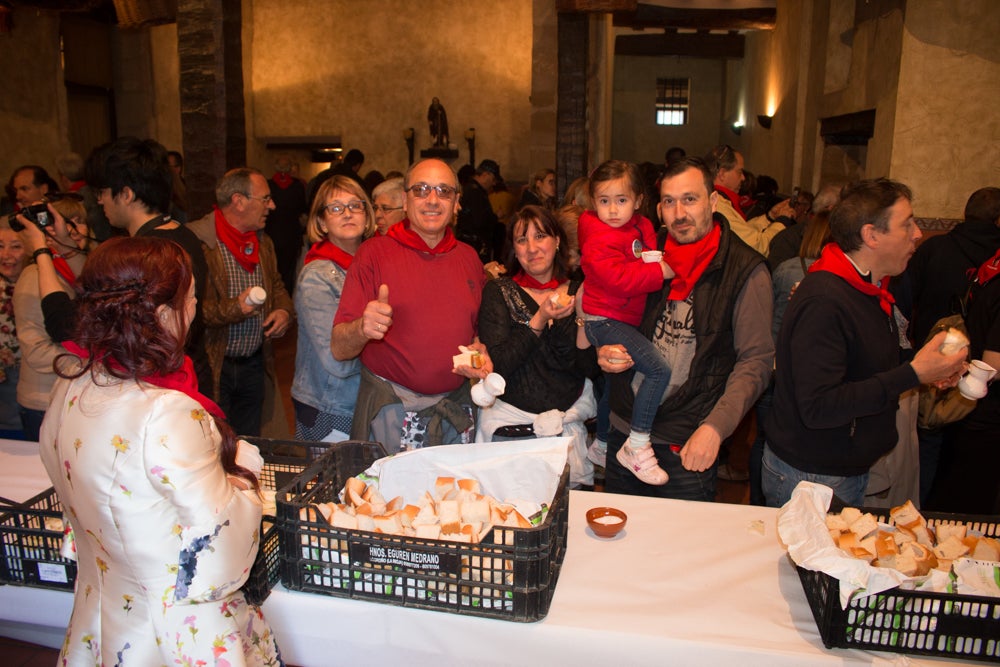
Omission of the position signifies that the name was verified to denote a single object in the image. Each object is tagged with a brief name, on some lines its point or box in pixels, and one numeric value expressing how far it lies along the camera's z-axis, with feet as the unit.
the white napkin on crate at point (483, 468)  6.42
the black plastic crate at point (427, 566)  5.01
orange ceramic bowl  6.16
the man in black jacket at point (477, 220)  24.66
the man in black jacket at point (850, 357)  6.44
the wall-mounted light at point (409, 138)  43.60
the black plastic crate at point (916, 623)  4.67
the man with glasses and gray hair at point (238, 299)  10.78
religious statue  42.52
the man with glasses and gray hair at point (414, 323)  8.59
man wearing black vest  7.41
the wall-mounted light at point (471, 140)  43.04
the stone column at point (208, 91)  17.44
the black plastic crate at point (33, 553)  5.59
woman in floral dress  4.20
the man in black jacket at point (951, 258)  12.54
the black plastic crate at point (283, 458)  7.04
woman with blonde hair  9.76
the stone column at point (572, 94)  20.39
